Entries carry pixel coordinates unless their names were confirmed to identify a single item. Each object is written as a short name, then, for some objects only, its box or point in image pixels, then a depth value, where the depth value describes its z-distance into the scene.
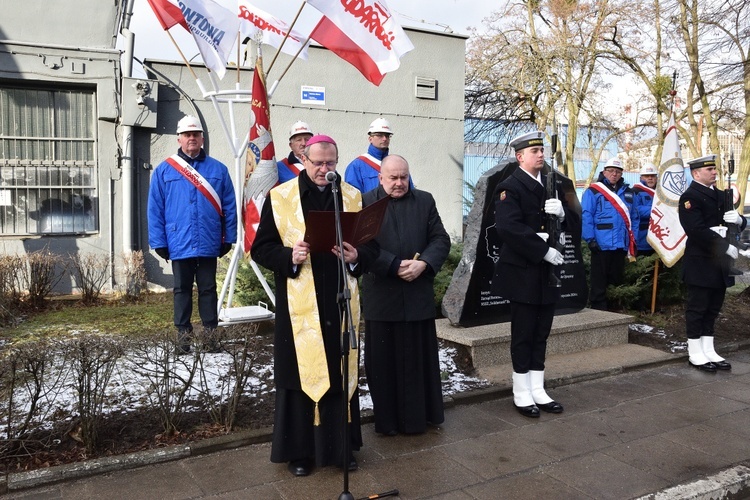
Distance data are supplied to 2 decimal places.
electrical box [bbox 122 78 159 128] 9.96
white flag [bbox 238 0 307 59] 7.48
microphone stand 3.27
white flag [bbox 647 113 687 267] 8.42
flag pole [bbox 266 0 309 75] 6.13
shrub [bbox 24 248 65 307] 8.60
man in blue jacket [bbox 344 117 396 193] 6.93
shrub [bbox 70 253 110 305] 9.26
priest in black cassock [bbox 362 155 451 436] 4.51
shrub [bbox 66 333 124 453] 3.94
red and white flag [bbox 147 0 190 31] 6.54
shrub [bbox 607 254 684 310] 8.74
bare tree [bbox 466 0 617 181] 17.16
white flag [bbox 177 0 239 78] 6.55
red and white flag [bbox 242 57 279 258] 6.43
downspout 10.20
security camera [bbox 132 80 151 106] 9.95
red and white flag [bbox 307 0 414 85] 5.95
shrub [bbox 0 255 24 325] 7.97
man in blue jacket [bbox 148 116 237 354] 5.95
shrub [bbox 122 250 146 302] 9.74
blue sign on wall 11.56
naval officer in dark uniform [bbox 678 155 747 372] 6.31
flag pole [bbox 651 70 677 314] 8.69
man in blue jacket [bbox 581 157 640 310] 8.66
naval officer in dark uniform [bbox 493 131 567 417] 4.98
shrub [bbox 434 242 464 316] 7.62
